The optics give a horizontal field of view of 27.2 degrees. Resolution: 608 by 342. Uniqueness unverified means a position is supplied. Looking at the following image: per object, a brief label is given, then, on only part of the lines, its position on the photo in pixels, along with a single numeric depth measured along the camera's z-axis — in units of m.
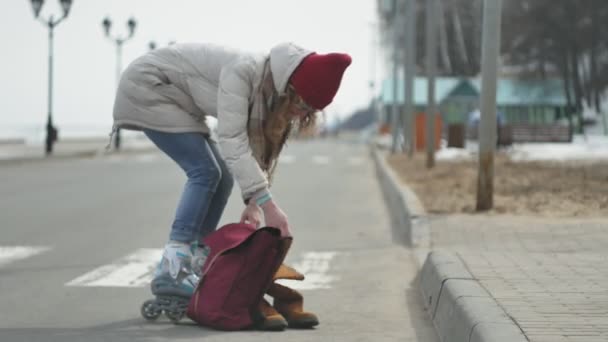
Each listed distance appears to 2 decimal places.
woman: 5.80
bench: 39.97
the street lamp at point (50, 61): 36.34
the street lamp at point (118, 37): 46.12
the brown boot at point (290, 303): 6.09
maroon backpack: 5.89
